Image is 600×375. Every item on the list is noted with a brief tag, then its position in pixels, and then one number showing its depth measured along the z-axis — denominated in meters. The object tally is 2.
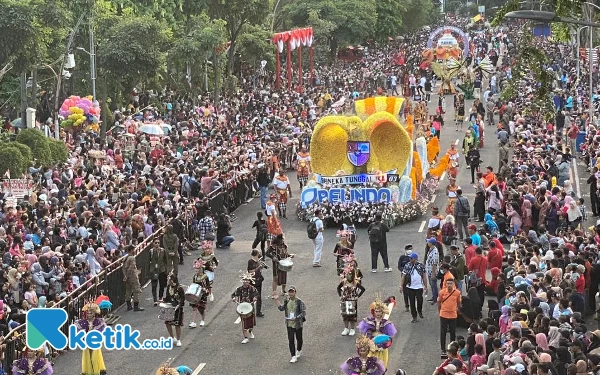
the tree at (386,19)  88.75
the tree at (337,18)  76.31
